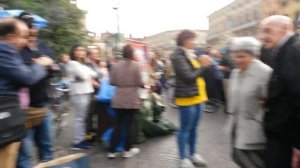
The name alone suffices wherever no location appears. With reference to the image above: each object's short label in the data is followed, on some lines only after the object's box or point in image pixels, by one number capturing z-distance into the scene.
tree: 6.03
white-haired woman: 2.00
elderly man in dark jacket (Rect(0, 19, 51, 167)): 1.73
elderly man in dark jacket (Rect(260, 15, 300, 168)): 1.69
